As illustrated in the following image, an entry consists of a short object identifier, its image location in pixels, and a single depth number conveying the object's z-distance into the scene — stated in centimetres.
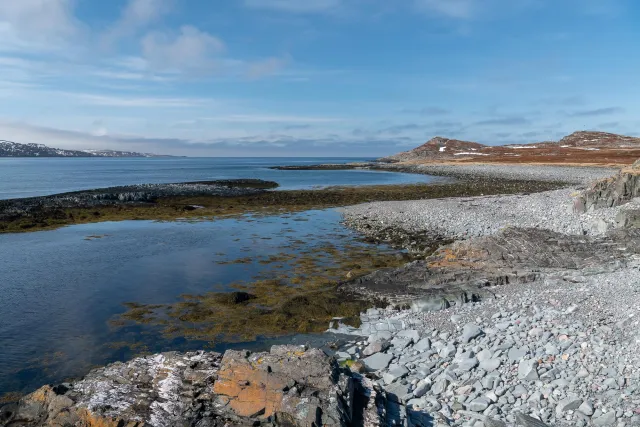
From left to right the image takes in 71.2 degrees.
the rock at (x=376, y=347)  1024
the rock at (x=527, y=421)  679
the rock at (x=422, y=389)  820
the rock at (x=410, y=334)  1051
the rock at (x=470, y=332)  1007
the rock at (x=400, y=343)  1034
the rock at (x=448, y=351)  948
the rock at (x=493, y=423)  687
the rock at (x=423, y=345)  1002
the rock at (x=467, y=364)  877
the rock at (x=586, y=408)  691
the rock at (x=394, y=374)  878
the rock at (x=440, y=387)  817
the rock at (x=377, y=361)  954
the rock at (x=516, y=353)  873
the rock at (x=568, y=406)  709
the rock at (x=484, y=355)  894
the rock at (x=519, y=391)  768
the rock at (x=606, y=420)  666
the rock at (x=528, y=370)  806
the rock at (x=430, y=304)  1262
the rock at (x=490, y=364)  860
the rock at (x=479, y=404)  749
